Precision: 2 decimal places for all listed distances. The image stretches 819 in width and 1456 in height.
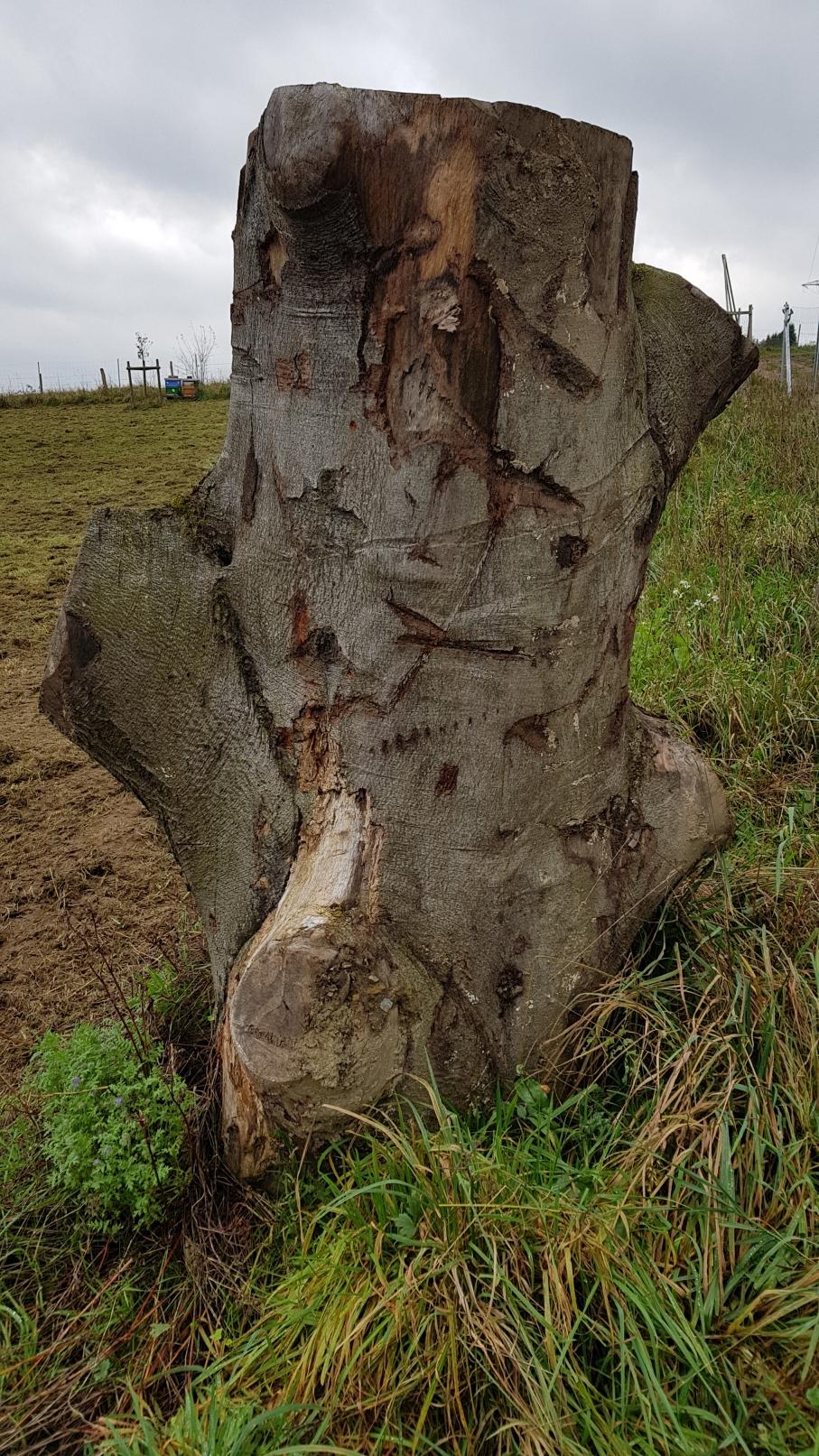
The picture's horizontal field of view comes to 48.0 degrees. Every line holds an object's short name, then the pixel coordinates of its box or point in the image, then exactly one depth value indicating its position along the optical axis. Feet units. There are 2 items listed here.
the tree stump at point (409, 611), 4.82
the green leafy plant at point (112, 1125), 5.62
